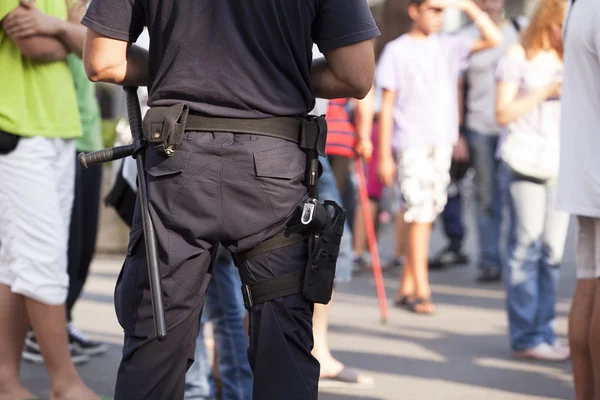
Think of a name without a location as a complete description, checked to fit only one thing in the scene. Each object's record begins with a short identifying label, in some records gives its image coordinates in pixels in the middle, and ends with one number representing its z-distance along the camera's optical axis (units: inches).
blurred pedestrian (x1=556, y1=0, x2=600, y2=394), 281.4
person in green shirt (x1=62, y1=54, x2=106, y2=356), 361.2
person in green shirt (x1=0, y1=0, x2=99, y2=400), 308.1
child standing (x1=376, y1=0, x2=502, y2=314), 523.3
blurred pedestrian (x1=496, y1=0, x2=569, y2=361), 410.0
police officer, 206.9
